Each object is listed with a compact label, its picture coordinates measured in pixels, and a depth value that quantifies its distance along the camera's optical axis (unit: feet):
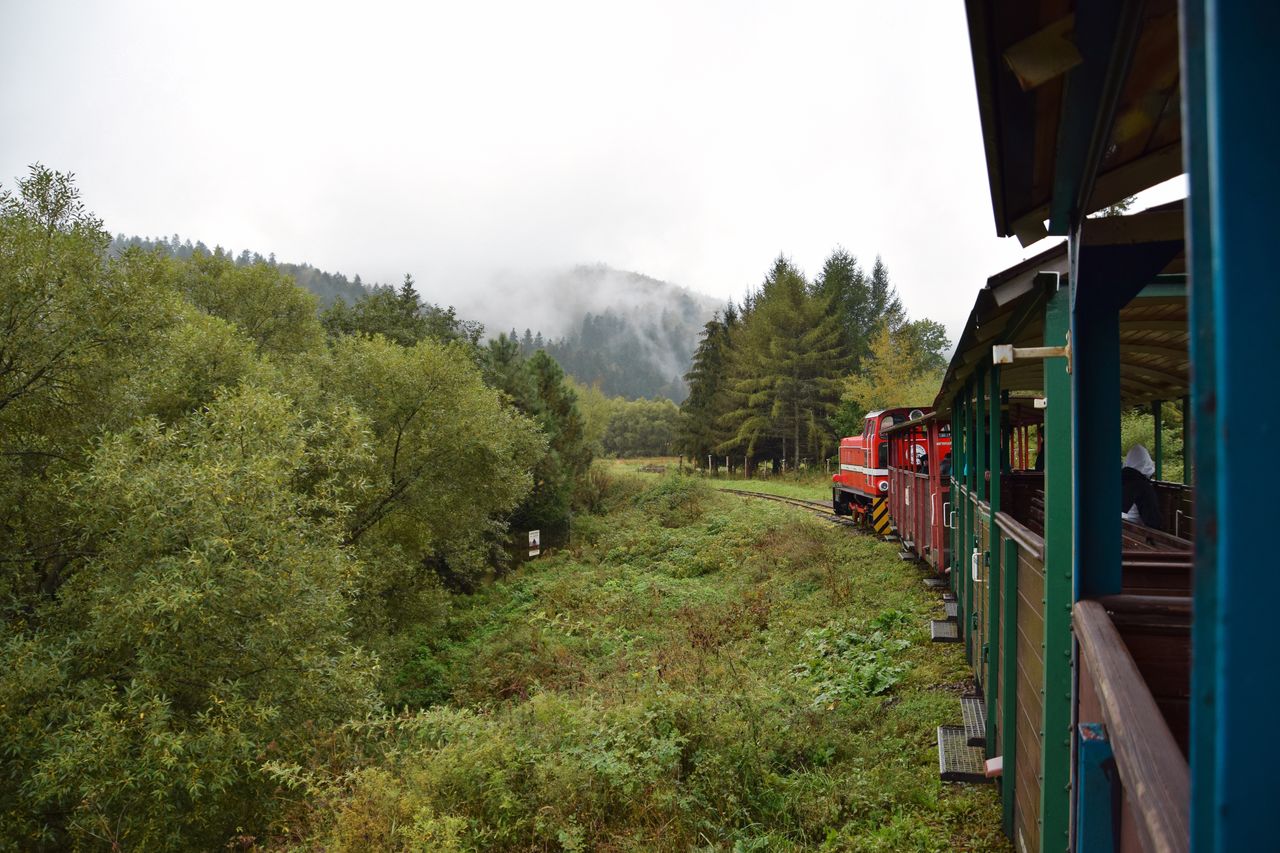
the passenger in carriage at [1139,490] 19.08
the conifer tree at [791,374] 137.08
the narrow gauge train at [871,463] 50.03
